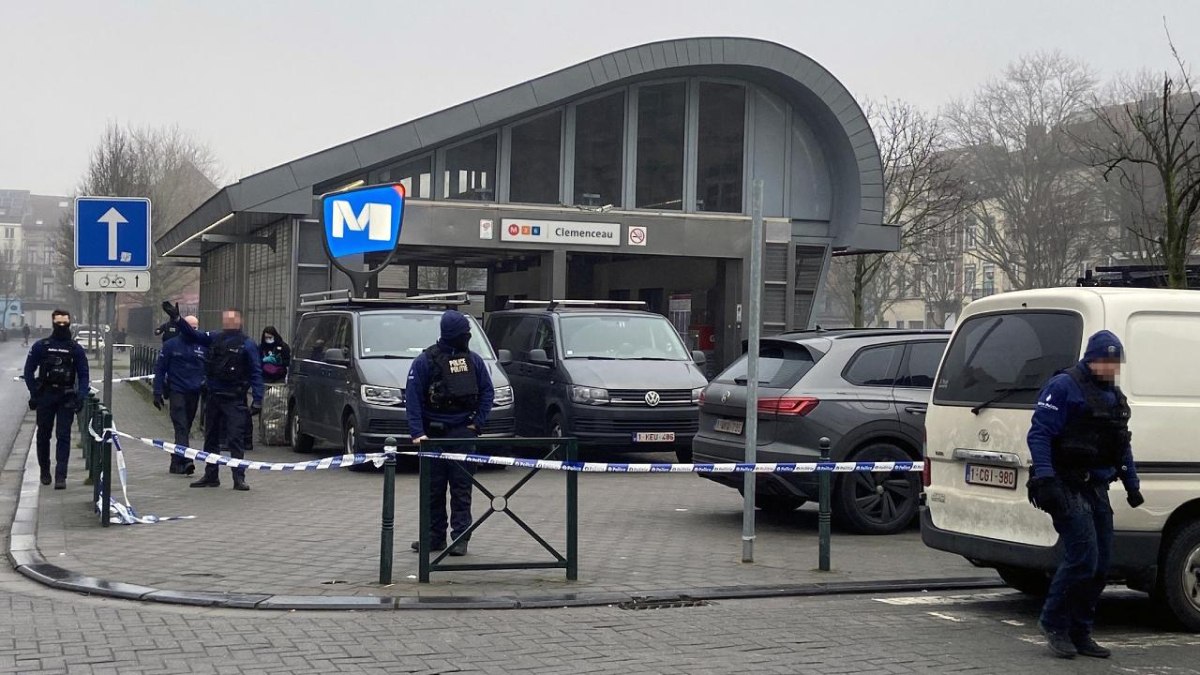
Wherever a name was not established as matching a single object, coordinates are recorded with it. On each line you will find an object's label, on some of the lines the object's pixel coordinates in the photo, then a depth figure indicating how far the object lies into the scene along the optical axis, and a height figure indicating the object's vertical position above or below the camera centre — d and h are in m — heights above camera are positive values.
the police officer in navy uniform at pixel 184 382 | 15.09 -0.72
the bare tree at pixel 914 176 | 35.88 +4.30
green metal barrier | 8.75 -1.22
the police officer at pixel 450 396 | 9.54 -0.52
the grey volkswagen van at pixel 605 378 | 16.34 -0.63
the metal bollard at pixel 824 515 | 9.44 -1.27
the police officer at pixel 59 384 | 13.92 -0.71
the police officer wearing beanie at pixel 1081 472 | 6.99 -0.70
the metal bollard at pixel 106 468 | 11.16 -1.24
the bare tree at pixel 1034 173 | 53.91 +6.57
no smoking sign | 27.50 +1.83
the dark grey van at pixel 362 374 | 15.70 -0.63
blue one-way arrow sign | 12.85 +0.79
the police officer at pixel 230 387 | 13.98 -0.71
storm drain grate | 8.31 -1.69
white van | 7.65 -0.56
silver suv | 11.42 -0.70
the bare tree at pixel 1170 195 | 14.68 +1.62
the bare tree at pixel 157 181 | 54.00 +5.91
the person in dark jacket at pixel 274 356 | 19.83 -0.53
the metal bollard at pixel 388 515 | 8.50 -1.20
